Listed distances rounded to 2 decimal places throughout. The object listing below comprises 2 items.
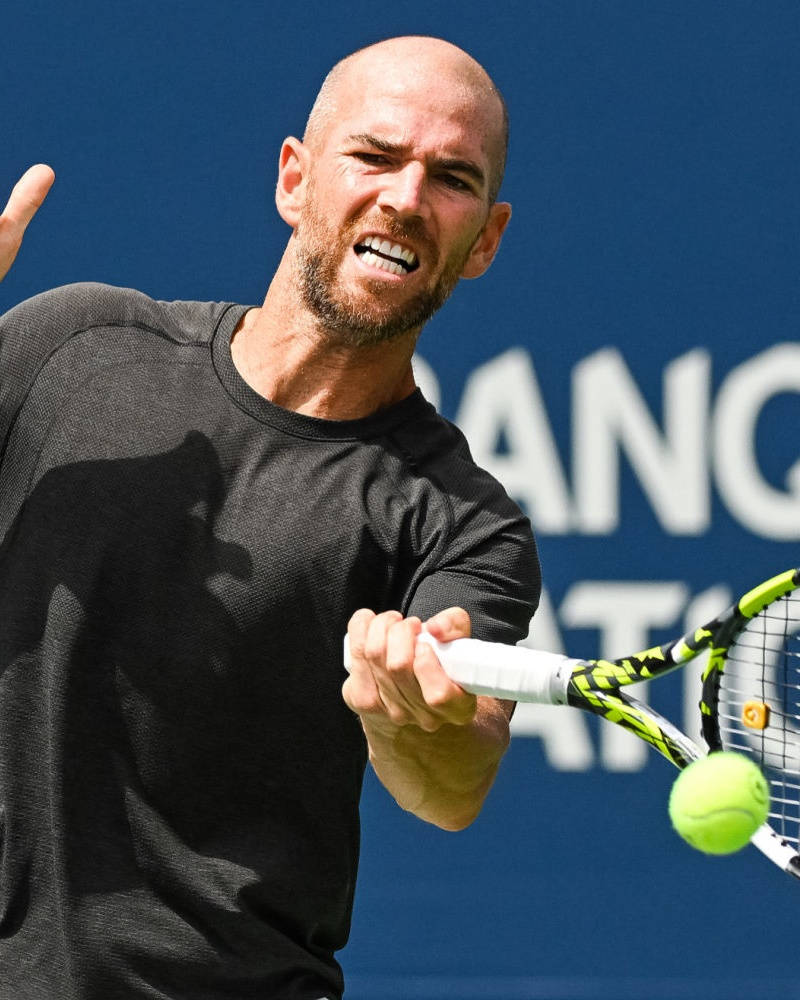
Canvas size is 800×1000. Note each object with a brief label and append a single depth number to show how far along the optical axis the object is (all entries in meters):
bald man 10.91
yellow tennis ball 10.72
